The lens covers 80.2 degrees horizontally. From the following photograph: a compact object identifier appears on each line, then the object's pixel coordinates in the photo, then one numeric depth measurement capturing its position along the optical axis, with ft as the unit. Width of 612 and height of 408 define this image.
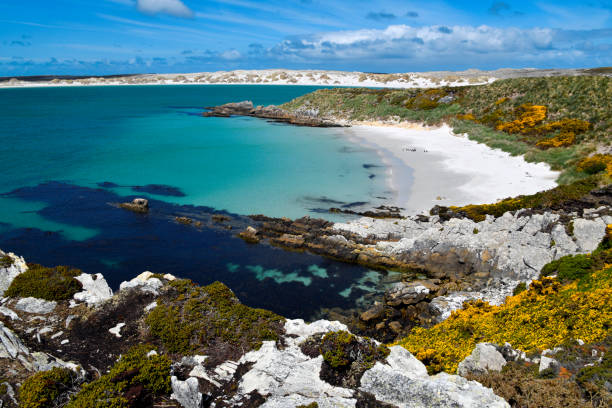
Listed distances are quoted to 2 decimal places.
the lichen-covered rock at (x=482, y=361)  29.91
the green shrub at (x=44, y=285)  43.62
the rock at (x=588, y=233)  56.70
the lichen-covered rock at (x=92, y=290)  43.55
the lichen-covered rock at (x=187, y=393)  27.66
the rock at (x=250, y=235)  83.25
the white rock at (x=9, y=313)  39.57
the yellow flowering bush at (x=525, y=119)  161.79
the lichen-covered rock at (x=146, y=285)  43.70
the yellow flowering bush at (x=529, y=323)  33.60
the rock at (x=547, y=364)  28.73
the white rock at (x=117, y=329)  37.91
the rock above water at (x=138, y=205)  100.42
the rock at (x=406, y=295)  58.39
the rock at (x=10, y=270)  46.29
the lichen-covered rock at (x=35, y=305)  41.47
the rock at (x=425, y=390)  25.02
